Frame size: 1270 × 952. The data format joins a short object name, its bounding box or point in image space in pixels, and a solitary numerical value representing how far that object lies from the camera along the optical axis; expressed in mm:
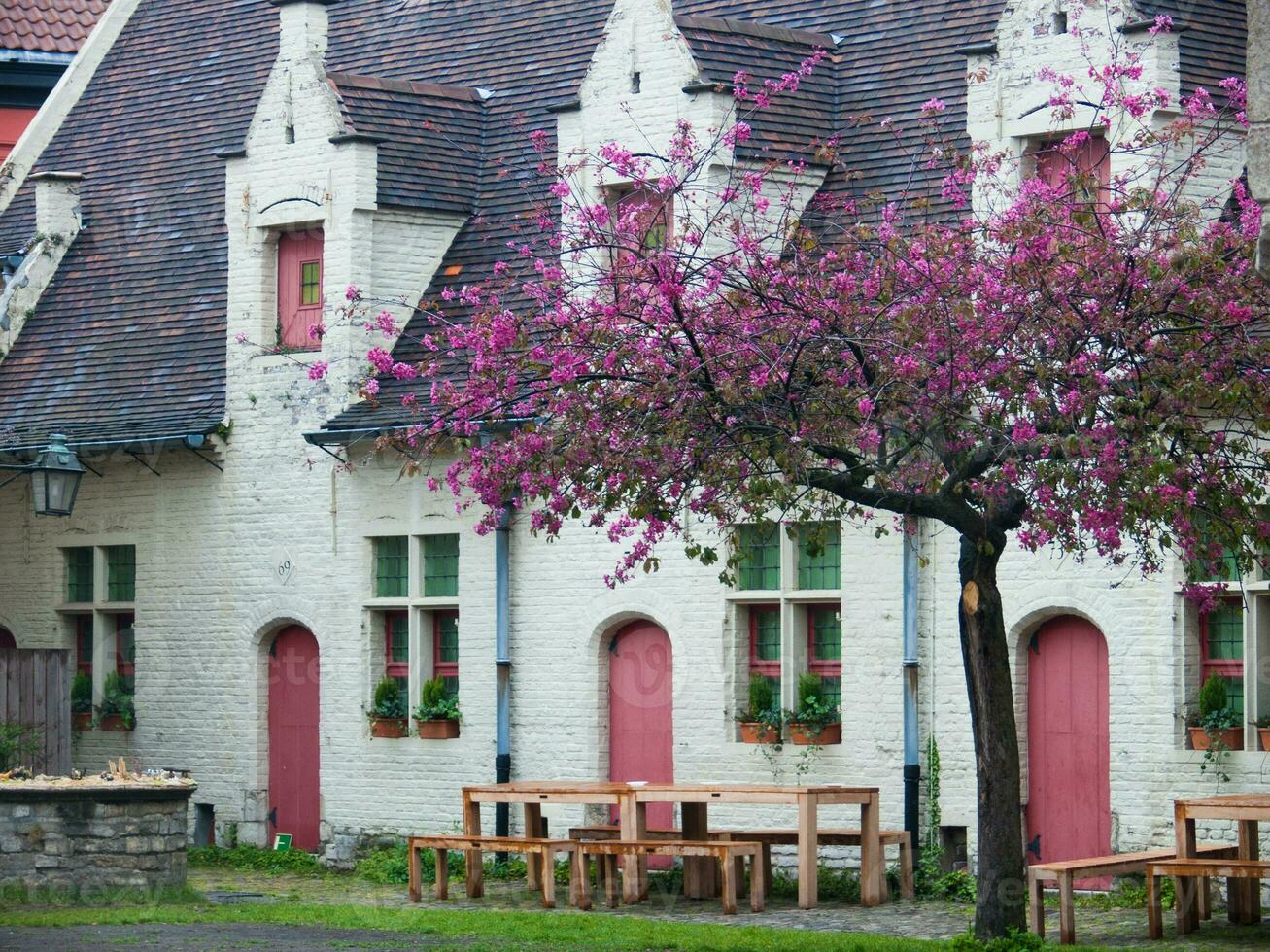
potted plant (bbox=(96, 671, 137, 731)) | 27580
